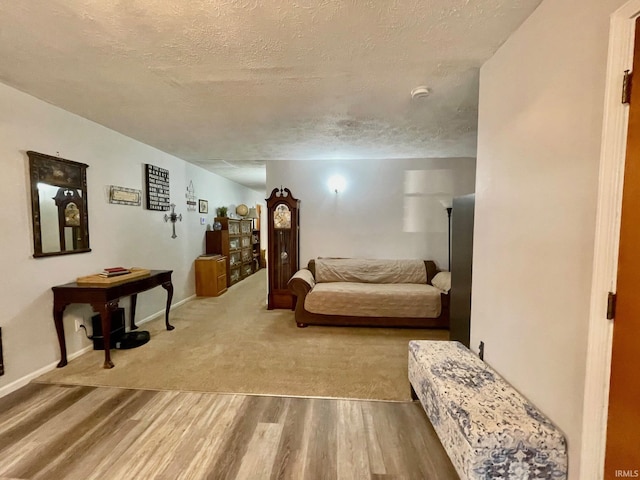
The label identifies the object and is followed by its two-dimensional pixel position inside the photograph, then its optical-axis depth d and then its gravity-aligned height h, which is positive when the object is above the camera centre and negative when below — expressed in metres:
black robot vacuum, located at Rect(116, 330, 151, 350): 3.05 -1.29
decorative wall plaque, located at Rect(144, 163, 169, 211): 3.83 +0.53
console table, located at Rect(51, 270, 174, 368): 2.54 -0.69
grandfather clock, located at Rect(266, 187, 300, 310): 4.50 -0.32
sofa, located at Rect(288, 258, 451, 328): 3.61 -1.02
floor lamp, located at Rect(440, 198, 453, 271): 4.53 +0.28
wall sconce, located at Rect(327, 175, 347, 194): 4.70 +0.70
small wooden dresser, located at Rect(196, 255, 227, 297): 5.14 -0.96
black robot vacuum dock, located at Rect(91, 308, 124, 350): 3.02 -1.16
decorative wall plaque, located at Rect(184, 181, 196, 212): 4.92 +0.48
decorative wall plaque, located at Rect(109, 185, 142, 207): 3.26 +0.34
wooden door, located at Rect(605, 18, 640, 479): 0.93 -0.34
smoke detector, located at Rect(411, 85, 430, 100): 2.15 +1.03
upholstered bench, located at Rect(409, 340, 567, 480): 1.19 -0.91
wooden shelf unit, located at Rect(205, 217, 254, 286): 5.64 -0.46
